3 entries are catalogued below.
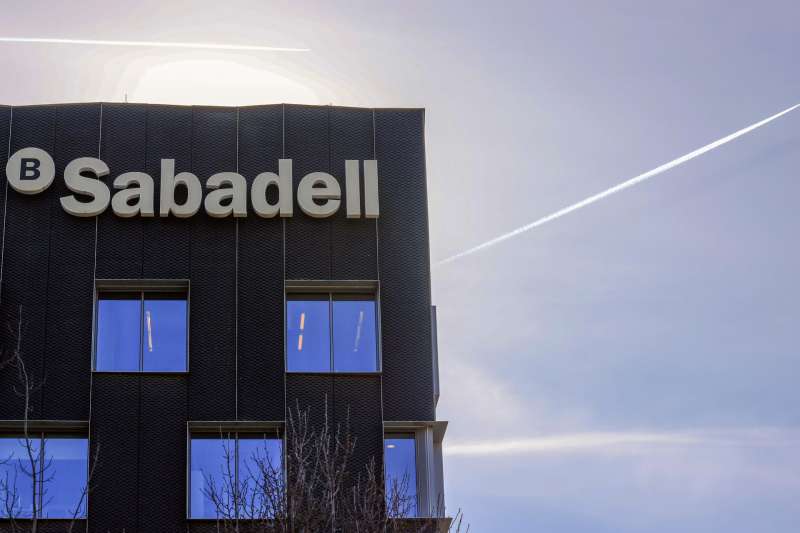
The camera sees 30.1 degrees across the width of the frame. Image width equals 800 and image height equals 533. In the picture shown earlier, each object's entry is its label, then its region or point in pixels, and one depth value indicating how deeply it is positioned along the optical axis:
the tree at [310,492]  27.89
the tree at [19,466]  32.94
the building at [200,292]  33.88
